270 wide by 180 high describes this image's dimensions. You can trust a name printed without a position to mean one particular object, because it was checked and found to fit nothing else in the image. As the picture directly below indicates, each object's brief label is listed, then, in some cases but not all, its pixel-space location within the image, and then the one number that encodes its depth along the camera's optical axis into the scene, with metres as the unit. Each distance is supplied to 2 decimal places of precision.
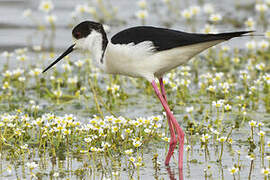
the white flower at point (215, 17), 17.30
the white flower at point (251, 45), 17.78
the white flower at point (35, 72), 15.52
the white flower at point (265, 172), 9.52
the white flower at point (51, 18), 19.87
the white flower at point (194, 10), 19.66
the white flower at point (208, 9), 20.87
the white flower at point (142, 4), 21.16
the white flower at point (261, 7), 20.42
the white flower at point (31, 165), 9.85
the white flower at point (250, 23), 18.43
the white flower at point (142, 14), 19.50
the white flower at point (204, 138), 11.30
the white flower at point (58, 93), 14.93
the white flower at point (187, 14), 19.16
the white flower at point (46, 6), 19.83
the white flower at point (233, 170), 9.80
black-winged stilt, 11.33
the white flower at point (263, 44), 17.70
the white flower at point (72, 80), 15.77
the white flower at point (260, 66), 14.45
